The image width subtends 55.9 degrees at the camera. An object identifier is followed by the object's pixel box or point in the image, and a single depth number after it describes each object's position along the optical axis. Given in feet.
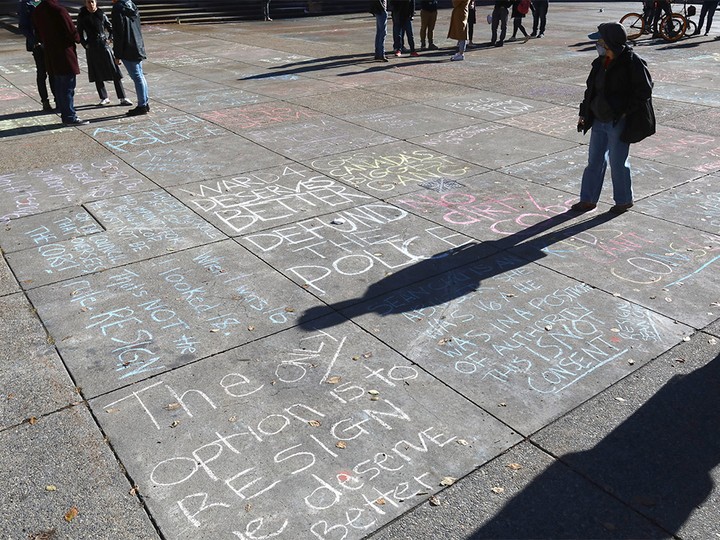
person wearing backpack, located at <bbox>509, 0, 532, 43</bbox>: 61.31
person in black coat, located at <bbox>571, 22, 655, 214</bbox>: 20.17
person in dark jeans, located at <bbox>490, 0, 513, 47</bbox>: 59.51
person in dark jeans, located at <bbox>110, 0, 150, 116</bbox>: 34.58
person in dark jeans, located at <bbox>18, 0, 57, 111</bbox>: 36.83
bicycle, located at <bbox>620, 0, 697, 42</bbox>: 63.41
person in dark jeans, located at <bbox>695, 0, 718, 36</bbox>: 66.33
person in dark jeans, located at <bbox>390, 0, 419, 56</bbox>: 53.57
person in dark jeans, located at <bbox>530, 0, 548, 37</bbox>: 65.87
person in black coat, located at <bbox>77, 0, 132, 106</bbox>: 36.70
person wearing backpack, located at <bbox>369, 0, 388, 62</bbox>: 51.08
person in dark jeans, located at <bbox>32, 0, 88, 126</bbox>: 32.12
